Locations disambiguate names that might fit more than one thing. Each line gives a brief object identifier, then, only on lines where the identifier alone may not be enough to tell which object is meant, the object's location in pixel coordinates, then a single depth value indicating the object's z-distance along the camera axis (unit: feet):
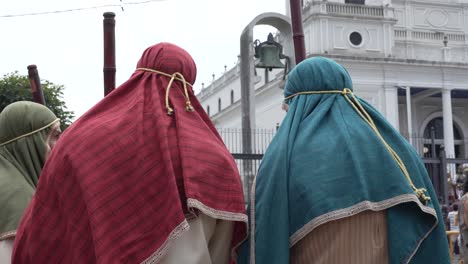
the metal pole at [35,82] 16.06
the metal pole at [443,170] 32.58
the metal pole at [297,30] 14.26
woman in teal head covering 8.77
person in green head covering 10.82
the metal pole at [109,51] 13.44
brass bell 27.53
